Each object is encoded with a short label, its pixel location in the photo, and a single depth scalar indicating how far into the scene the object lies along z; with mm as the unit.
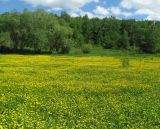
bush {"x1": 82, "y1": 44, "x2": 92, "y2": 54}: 50482
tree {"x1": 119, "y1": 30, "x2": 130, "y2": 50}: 64848
